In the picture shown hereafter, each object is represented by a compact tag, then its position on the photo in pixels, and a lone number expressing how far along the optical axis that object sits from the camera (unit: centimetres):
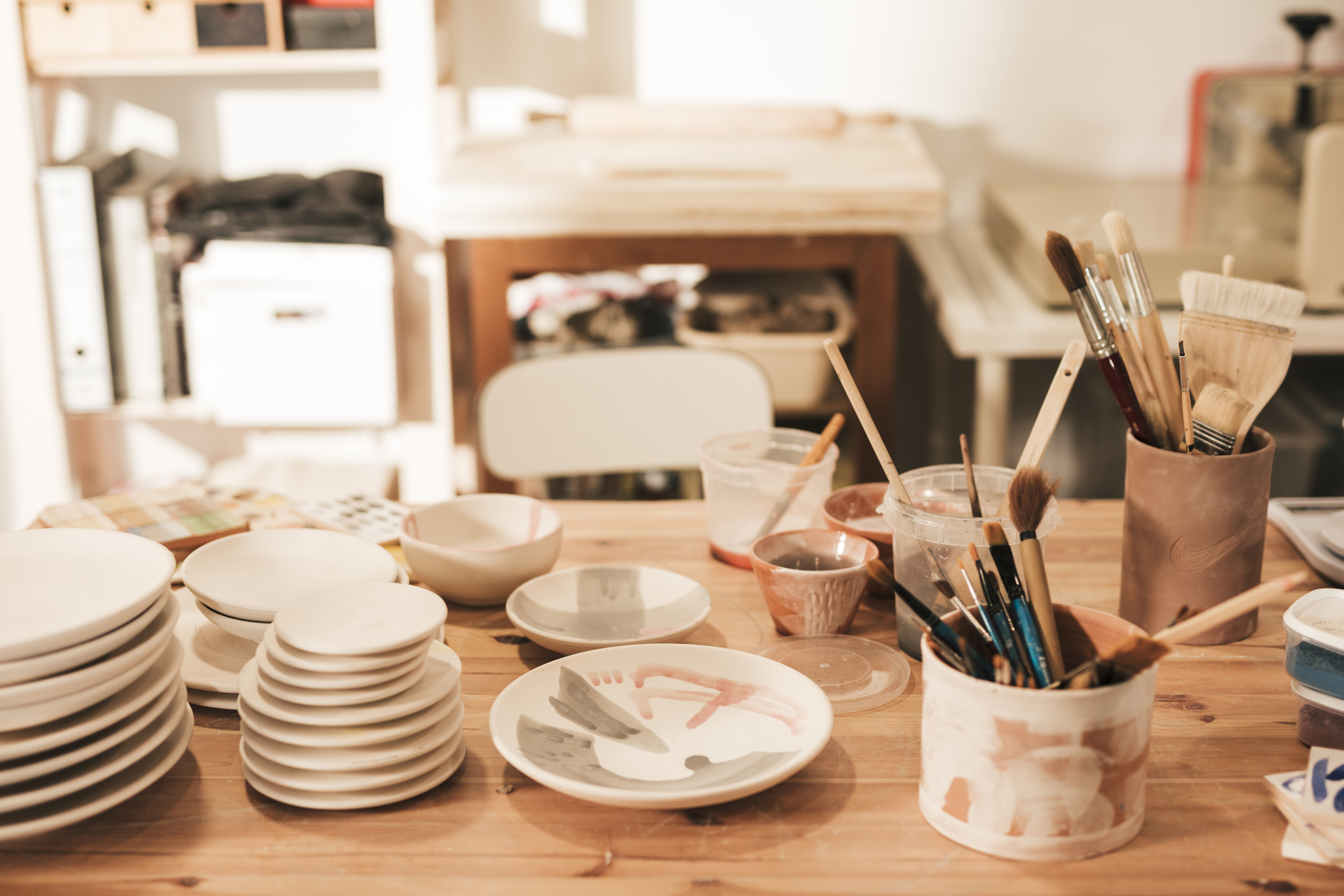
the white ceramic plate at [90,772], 60
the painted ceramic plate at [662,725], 65
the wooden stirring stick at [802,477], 97
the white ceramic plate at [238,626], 77
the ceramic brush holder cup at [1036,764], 57
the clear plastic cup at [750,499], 99
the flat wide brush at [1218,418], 77
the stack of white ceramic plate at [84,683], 59
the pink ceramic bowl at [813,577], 83
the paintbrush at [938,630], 62
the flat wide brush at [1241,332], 75
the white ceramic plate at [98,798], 60
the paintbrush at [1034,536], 62
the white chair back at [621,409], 147
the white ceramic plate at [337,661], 64
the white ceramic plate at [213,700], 76
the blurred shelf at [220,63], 180
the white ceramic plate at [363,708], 64
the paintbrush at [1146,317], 77
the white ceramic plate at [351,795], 65
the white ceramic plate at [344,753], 64
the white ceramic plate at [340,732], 64
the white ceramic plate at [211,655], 77
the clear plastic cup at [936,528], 76
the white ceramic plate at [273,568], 78
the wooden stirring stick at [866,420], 75
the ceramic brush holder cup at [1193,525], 79
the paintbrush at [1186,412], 78
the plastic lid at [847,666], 77
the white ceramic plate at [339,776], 64
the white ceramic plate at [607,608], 83
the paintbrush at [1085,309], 73
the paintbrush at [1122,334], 76
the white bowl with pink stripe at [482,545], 89
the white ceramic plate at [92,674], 59
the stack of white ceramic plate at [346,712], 64
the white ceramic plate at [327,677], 64
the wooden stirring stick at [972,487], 72
